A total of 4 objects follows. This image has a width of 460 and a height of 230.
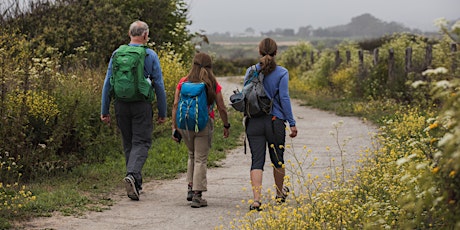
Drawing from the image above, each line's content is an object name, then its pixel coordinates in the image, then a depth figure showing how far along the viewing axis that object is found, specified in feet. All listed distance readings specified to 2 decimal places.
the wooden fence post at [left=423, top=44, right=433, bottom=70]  71.03
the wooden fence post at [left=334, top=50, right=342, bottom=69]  96.07
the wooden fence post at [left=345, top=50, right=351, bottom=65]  92.81
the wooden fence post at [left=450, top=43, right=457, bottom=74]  66.52
